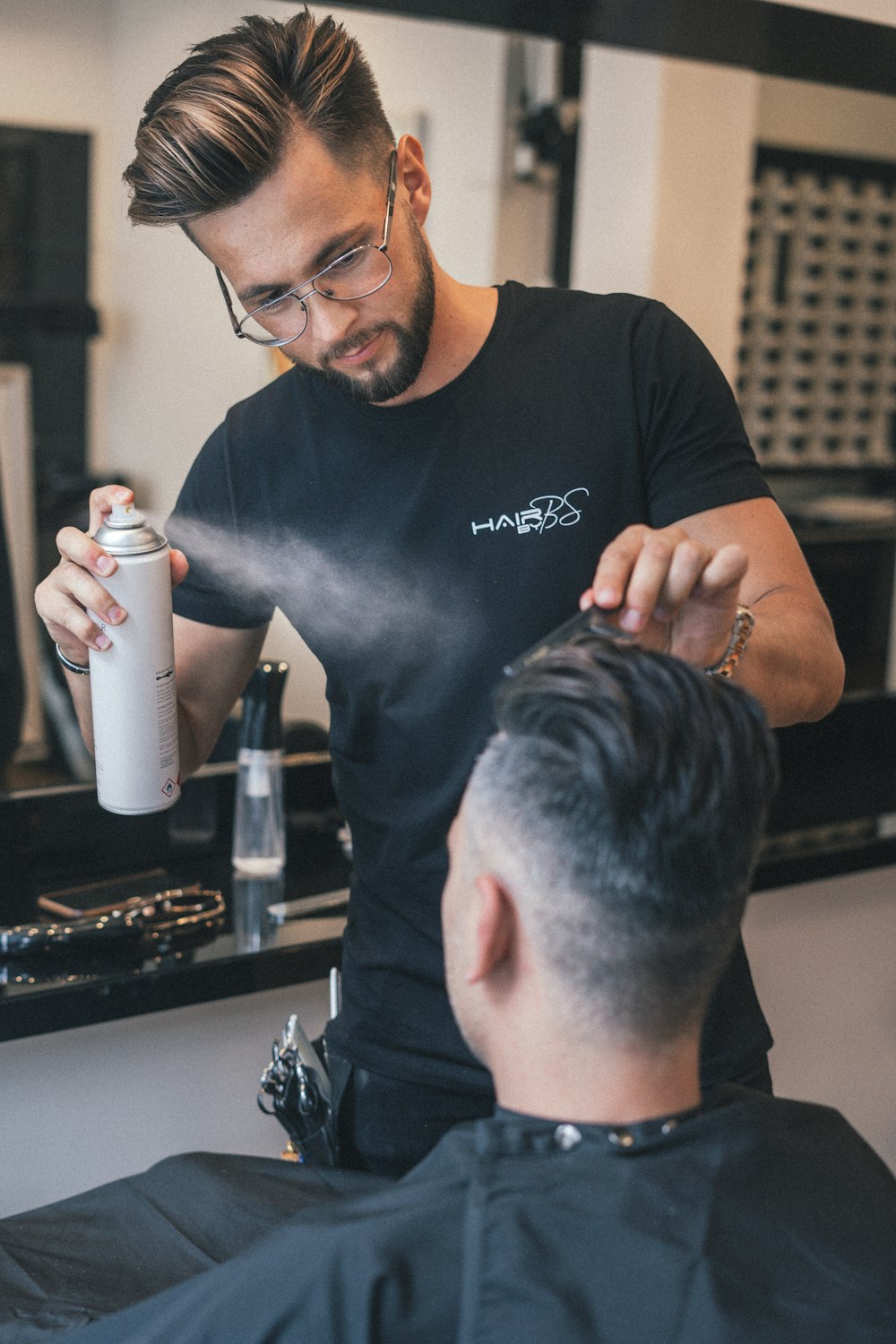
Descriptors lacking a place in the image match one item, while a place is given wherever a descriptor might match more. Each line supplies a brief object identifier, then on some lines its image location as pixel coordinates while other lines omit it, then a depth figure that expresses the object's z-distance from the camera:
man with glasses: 1.24
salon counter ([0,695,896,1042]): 1.60
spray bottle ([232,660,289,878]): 1.93
